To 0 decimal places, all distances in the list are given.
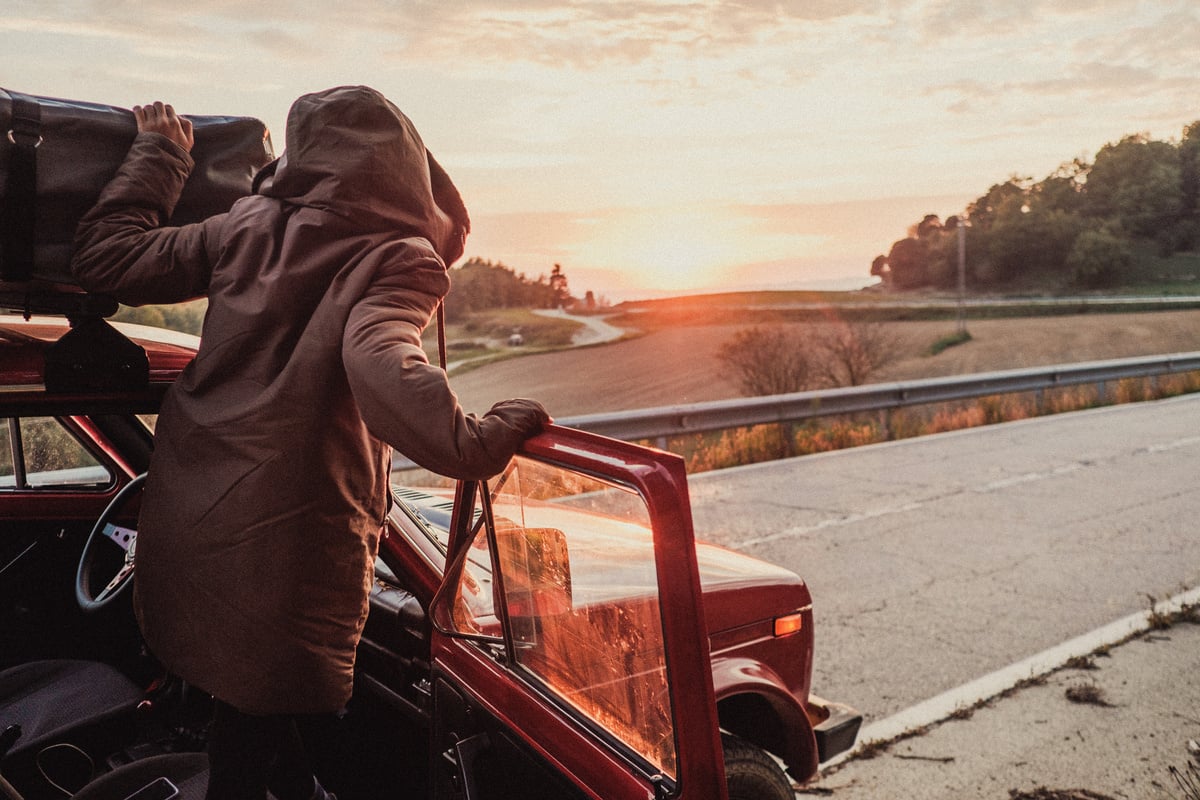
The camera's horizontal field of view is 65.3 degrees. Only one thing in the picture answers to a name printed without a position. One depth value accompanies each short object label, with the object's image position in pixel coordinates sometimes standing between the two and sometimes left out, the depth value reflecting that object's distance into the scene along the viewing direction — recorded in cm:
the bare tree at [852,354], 2072
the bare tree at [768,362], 1839
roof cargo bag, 199
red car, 161
